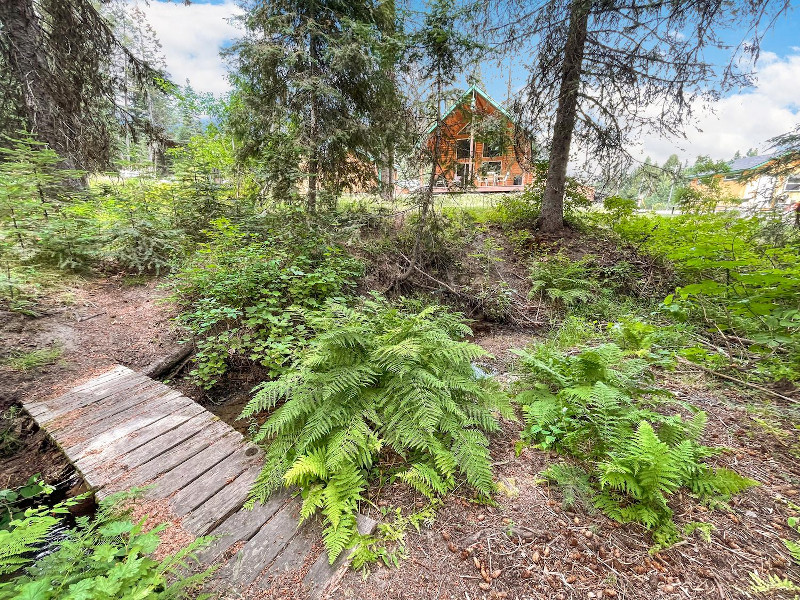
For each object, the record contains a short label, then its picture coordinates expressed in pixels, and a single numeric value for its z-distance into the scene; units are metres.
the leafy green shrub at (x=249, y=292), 3.66
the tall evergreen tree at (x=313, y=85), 5.14
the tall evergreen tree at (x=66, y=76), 5.23
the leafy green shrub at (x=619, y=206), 7.41
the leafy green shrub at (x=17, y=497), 2.21
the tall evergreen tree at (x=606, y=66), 5.70
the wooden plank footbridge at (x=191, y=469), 1.66
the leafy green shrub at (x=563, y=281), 5.73
